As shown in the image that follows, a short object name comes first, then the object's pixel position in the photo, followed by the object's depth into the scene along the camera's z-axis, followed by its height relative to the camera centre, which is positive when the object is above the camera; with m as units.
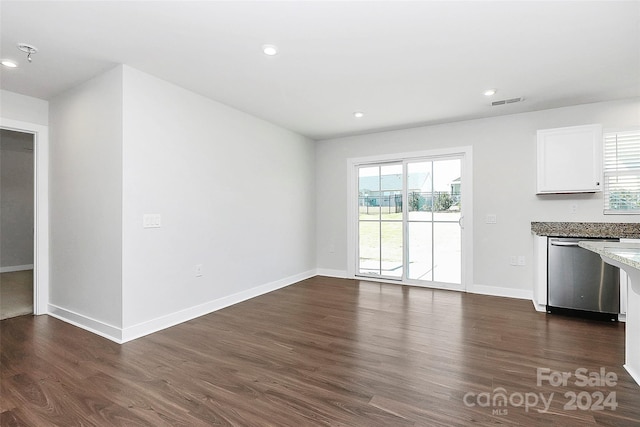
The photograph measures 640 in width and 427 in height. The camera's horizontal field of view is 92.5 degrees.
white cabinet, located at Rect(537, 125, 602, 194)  3.58 +0.61
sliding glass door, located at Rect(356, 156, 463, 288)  4.70 -0.16
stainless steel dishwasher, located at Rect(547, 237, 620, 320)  3.26 -0.79
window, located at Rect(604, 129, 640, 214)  3.65 +0.46
